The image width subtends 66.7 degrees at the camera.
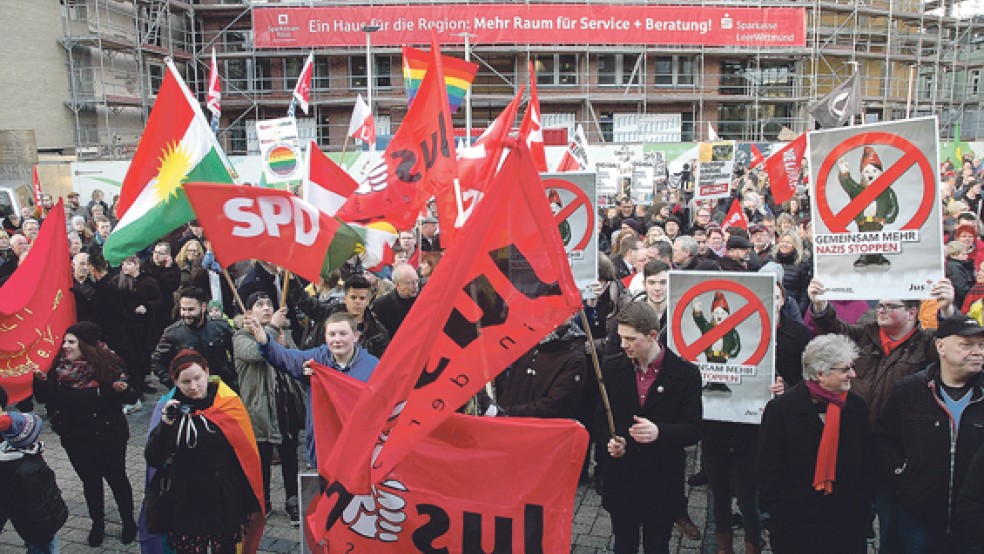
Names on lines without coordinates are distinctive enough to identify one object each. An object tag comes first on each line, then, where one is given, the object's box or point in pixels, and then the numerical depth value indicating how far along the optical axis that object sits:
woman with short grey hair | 3.67
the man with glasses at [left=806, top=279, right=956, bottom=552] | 4.22
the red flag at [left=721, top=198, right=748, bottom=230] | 10.20
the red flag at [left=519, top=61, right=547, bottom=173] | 9.68
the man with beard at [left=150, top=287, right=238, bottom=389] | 5.56
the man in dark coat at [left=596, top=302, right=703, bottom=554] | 3.96
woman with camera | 4.05
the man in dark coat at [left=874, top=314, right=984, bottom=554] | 3.50
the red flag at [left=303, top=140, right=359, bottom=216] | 6.68
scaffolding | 34.03
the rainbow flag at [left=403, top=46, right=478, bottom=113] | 9.63
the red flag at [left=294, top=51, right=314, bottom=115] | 14.37
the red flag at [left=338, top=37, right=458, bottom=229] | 6.18
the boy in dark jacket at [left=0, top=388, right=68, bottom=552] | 4.31
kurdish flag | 5.18
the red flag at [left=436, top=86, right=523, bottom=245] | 7.23
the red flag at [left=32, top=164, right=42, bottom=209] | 15.31
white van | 15.66
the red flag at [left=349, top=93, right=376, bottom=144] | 13.19
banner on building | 32.28
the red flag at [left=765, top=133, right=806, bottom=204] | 13.12
